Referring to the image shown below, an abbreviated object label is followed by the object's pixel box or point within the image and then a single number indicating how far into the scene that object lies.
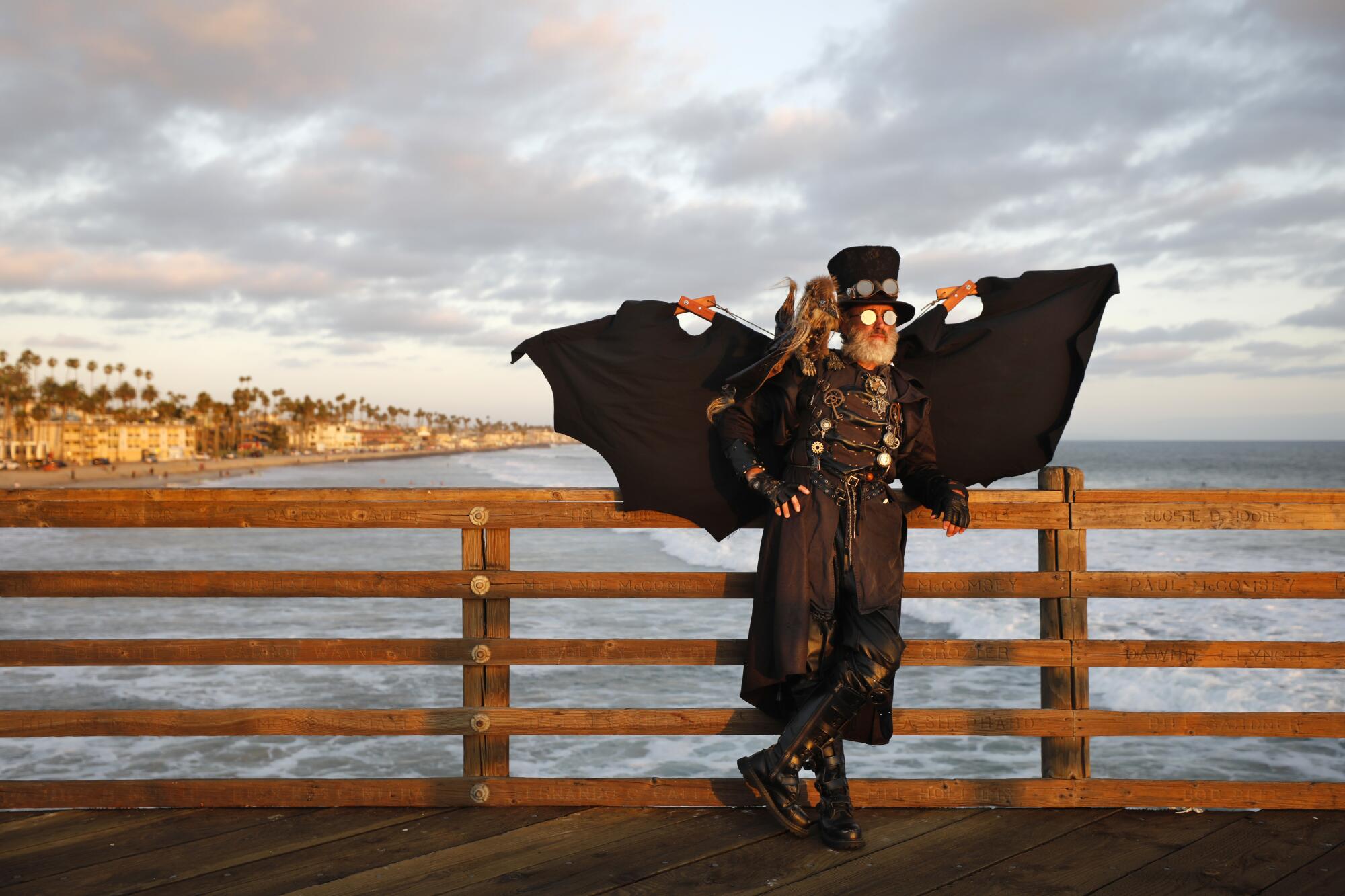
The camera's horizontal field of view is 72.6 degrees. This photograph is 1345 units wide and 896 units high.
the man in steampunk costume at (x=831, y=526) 3.10
